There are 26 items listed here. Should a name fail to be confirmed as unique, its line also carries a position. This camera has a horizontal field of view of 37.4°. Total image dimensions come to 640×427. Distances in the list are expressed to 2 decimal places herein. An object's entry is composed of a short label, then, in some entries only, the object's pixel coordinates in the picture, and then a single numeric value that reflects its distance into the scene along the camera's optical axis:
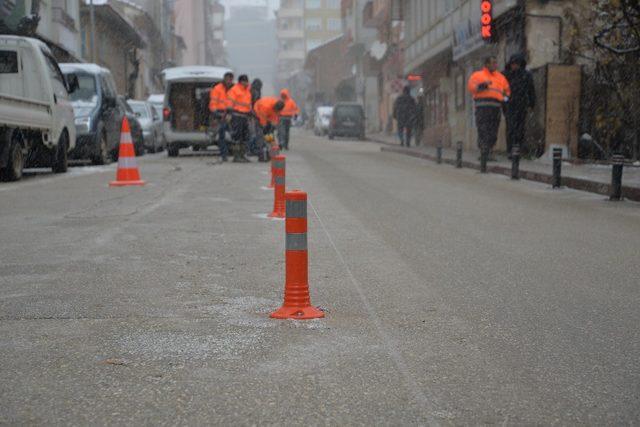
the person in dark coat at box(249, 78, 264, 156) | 20.17
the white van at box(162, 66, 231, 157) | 22.97
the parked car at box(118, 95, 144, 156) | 22.38
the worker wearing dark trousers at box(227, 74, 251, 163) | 19.37
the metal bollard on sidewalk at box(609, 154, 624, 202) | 11.80
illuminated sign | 23.58
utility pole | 36.56
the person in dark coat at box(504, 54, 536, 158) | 18.69
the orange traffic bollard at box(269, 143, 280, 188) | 13.04
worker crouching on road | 19.75
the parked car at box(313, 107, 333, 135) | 56.31
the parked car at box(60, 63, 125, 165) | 18.73
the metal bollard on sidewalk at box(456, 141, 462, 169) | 20.08
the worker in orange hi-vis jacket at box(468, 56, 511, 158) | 18.25
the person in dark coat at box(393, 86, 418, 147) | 32.50
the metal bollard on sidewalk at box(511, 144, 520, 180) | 15.82
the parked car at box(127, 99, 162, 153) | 27.33
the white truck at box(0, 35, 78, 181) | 13.98
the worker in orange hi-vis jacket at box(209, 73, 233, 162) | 19.44
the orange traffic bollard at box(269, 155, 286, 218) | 8.74
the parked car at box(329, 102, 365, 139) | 46.91
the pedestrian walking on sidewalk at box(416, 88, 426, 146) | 36.01
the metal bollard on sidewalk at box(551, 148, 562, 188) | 13.59
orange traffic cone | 13.43
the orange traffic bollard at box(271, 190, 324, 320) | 4.95
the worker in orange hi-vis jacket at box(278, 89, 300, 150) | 26.84
